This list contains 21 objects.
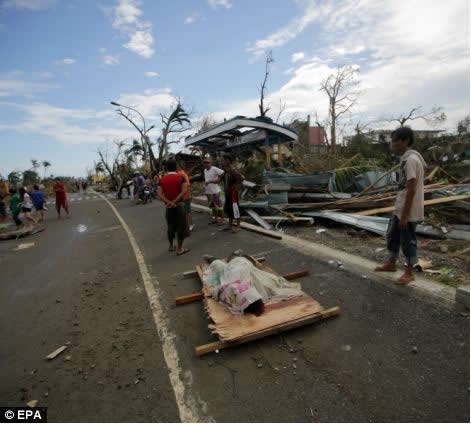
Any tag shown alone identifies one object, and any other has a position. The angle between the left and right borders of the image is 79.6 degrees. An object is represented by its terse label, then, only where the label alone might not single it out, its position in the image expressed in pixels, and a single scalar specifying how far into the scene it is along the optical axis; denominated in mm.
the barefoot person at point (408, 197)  3240
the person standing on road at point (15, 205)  12047
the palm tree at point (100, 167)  64712
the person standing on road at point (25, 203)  12086
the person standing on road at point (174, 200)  5766
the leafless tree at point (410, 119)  33625
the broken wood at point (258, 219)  7928
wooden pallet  2680
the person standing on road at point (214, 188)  7954
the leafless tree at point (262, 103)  25167
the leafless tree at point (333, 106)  35000
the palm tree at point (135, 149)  43428
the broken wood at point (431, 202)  7383
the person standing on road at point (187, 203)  6024
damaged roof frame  11438
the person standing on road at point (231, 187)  7334
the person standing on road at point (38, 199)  13120
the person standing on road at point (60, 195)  13522
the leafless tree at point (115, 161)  46462
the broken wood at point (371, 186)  9010
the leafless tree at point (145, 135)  29312
